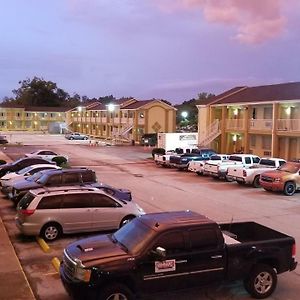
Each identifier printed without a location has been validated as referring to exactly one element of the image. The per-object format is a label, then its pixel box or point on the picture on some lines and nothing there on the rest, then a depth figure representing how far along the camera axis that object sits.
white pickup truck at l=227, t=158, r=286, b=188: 18.29
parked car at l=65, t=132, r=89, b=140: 58.20
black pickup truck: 5.66
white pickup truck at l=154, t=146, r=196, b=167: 26.24
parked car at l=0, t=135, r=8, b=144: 47.26
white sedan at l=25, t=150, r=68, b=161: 26.36
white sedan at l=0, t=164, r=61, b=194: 14.90
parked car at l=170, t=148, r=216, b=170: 24.64
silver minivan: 9.58
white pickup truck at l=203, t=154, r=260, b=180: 20.31
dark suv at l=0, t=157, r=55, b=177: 18.86
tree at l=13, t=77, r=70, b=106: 106.11
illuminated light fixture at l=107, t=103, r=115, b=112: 57.47
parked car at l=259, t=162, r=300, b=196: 16.40
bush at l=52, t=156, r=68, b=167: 25.41
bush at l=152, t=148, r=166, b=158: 33.16
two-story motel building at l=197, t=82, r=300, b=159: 27.89
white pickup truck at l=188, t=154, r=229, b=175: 22.03
